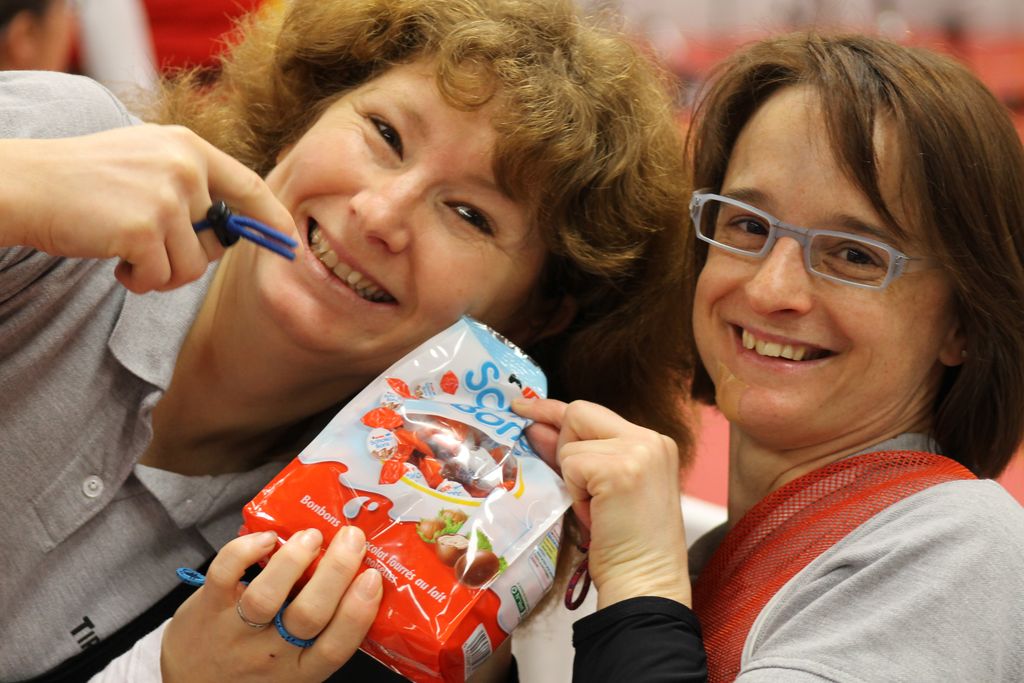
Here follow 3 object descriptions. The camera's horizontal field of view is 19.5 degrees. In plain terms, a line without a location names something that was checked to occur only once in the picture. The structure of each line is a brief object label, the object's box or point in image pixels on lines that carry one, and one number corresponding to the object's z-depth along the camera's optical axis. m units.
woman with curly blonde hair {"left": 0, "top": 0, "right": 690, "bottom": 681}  1.51
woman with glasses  1.44
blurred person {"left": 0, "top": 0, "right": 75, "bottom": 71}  2.08
